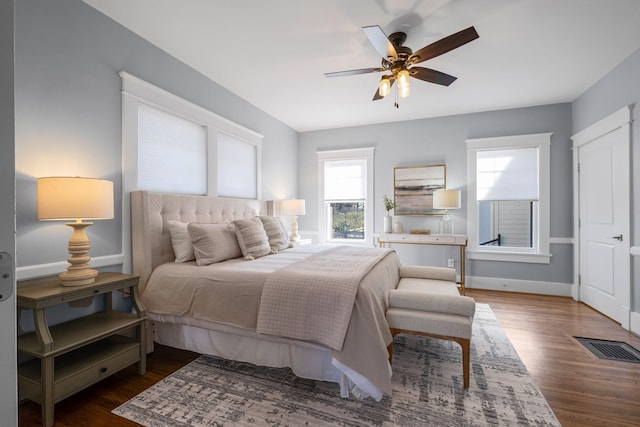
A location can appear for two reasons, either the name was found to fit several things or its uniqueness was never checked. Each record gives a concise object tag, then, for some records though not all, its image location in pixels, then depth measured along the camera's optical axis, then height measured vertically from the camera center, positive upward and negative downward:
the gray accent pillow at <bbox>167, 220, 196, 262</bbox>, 2.71 -0.27
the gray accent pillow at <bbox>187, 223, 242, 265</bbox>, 2.62 -0.27
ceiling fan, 2.10 +1.25
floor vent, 2.48 -1.21
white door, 3.16 -0.14
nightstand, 1.64 -0.78
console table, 4.30 -0.42
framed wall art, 4.88 +0.43
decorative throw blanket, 1.84 -0.59
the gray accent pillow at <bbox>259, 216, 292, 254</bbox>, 3.43 -0.24
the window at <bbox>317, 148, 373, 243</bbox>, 5.34 +0.34
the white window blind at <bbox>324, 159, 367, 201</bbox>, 5.43 +0.61
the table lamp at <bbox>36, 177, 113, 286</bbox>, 1.81 +0.05
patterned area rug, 1.72 -1.19
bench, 2.00 -0.72
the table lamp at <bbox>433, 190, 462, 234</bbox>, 4.45 +0.20
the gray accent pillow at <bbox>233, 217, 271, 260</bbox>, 2.95 -0.27
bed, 1.81 -0.66
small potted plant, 4.91 +0.06
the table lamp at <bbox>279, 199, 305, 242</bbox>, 4.68 +0.08
